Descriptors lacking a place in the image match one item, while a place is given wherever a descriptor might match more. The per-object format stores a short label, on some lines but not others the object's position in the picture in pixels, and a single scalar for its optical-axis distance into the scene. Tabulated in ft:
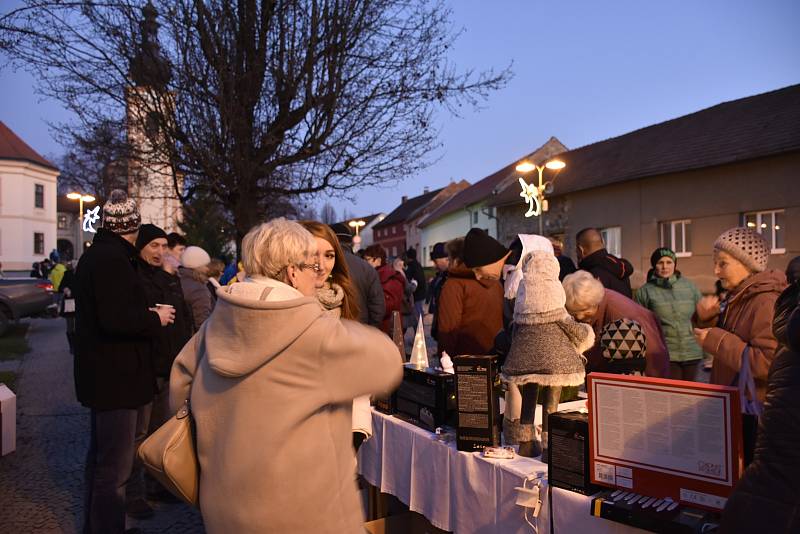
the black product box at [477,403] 9.34
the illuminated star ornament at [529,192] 56.18
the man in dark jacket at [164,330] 13.32
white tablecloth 7.85
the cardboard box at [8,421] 18.66
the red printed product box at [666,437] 6.54
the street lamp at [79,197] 66.15
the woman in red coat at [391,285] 27.25
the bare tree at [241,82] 26.18
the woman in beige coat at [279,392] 6.09
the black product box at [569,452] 7.65
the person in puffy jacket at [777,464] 5.06
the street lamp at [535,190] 54.65
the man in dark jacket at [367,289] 19.06
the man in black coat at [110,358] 11.68
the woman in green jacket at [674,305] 19.56
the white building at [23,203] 161.99
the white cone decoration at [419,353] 12.10
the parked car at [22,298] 52.44
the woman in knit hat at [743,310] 9.94
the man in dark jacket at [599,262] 18.60
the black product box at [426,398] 10.55
